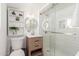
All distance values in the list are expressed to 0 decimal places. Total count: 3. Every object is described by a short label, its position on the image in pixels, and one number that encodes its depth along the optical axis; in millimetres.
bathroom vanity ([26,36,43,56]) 1214
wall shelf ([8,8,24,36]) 1182
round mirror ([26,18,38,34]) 1225
